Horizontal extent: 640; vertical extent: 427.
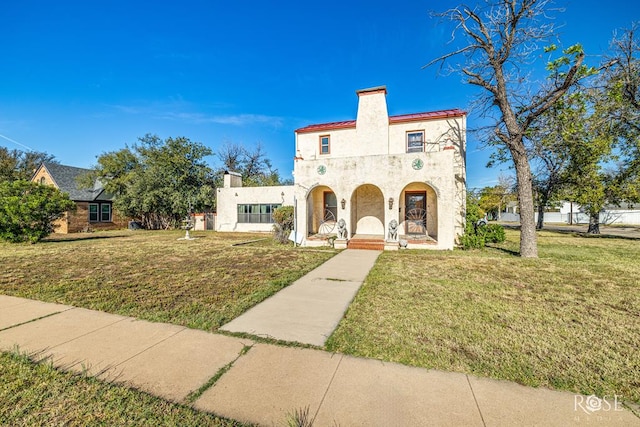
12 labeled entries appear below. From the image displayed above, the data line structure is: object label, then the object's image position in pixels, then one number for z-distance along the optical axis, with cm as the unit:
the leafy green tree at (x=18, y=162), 2875
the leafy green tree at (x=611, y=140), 1211
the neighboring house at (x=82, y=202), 2133
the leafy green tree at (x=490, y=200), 3508
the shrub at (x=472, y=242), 1163
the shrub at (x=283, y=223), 1335
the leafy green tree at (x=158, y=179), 2253
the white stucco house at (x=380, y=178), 1147
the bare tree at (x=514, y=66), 955
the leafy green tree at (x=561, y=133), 1103
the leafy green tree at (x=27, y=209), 1246
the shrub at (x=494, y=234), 1295
